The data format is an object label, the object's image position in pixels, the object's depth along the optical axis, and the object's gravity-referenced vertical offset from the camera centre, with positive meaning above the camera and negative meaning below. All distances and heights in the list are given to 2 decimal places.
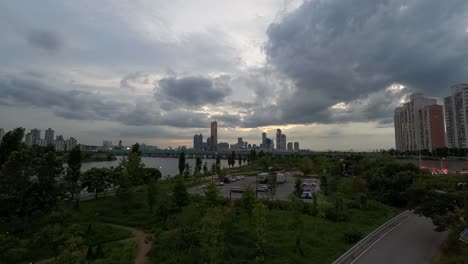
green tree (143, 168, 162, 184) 47.19 -3.68
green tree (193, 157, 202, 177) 64.47 -3.64
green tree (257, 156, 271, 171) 81.47 -2.91
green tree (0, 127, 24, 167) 24.33 +0.81
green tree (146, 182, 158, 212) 27.91 -4.20
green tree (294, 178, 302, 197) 34.97 -4.37
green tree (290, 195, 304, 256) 18.95 -4.72
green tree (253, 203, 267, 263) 16.37 -4.45
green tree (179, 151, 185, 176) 56.22 -1.86
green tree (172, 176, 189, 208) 27.23 -4.05
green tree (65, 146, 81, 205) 31.51 -1.55
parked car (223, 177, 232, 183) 58.44 -5.64
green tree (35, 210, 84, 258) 11.95 -3.65
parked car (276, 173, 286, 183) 54.09 -4.86
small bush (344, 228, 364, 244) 19.47 -5.81
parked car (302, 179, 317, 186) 50.48 -5.39
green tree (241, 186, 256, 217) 22.50 -3.71
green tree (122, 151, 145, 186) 34.80 -1.92
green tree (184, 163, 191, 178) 61.82 -4.50
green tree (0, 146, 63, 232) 18.80 -2.39
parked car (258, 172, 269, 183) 53.79 -4.80
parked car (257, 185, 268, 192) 43.49 -5.58
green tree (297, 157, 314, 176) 67.06 -3.27
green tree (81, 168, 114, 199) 35.78 -3.56
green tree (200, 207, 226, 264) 14.71 -4.47
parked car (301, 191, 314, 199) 38.19 -5.75
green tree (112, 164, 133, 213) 30.59 -4.33
